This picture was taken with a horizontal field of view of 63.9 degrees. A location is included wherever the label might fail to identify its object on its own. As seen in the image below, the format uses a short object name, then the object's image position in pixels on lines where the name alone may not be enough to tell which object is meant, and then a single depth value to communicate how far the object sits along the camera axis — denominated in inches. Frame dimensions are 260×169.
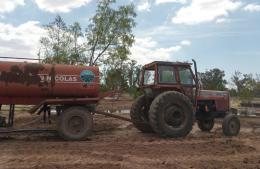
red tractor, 267.2
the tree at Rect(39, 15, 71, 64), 398.7
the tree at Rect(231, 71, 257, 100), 718.2
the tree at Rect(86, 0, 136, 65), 393.5
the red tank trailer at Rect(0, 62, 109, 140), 244.7
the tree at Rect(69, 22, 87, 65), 397.5
